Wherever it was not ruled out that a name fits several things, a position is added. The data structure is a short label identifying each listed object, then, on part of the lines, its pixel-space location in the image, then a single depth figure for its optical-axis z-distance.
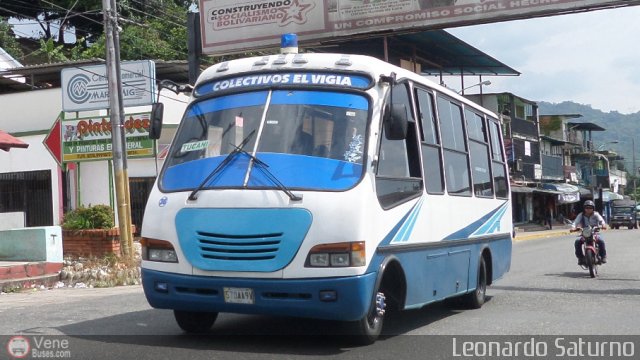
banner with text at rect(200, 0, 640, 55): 15.95
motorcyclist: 16.94
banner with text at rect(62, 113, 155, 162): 20.95
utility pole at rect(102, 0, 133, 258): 17.75
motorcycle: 16.70
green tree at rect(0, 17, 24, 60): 38.94
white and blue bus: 6.97
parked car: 57.72
